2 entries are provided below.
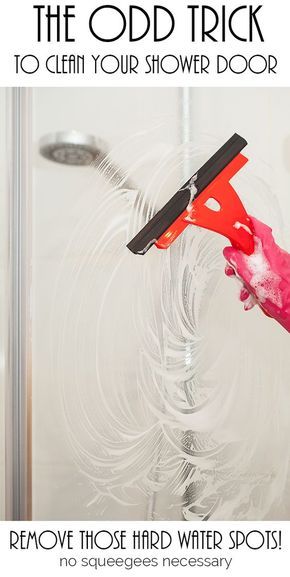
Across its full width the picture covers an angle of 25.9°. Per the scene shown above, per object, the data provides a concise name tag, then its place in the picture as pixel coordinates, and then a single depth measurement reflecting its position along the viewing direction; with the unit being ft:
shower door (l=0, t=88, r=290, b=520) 3.59
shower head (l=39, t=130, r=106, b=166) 3.65
